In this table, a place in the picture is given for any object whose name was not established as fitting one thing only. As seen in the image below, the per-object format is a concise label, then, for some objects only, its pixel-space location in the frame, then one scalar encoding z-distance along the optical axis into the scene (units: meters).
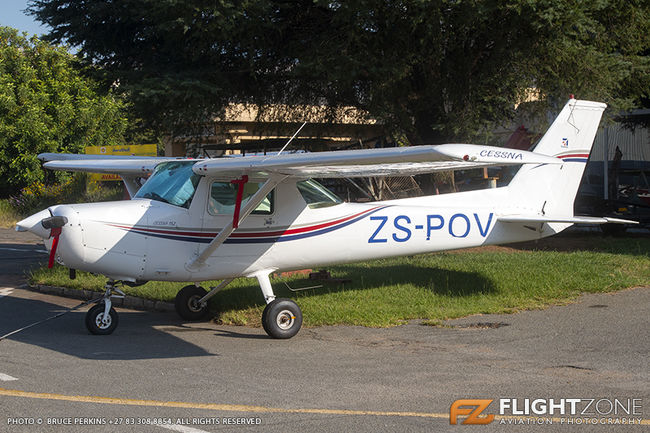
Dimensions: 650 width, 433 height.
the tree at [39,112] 32.47
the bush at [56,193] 27.64
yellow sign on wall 25.05
